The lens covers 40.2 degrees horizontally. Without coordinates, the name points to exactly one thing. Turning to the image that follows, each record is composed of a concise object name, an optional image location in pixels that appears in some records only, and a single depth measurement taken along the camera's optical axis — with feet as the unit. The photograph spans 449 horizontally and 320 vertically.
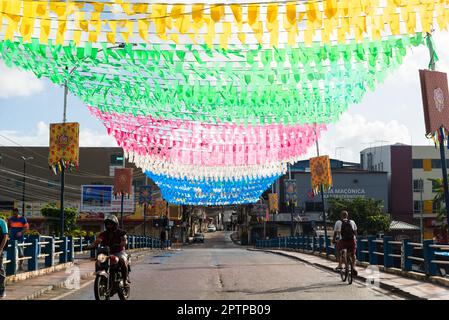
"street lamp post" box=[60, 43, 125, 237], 48.34
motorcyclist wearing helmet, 38.22
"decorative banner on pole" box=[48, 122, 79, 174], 73.36
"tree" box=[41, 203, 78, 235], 172.65
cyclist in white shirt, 54.03
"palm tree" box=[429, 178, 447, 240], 162.20
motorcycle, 35.60
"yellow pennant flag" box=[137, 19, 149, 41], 35.27
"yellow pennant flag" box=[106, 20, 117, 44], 35.35
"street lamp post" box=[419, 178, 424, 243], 244.50
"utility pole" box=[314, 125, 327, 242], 100.32
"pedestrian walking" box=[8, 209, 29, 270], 62.18
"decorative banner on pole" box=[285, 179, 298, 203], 148.36
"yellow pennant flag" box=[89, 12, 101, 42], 35.06
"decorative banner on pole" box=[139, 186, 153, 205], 164.45
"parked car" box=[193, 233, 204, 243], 326.96
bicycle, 53.01
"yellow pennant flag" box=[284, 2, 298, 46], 34.22
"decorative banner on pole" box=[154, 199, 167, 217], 219.20
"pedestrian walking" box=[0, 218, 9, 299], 38.88
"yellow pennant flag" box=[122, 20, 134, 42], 35.42
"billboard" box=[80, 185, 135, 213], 226.99
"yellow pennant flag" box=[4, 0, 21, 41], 32.53
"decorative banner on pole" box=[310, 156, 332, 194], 97.66
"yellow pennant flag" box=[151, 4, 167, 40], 34.35
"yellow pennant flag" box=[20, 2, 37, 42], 32.94
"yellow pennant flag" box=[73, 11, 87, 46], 34.86
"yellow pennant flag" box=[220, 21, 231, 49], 35.70
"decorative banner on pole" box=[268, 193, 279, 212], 187.71
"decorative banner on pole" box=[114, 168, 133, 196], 117.50
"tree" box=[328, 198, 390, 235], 220.23
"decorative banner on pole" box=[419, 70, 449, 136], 46.44
